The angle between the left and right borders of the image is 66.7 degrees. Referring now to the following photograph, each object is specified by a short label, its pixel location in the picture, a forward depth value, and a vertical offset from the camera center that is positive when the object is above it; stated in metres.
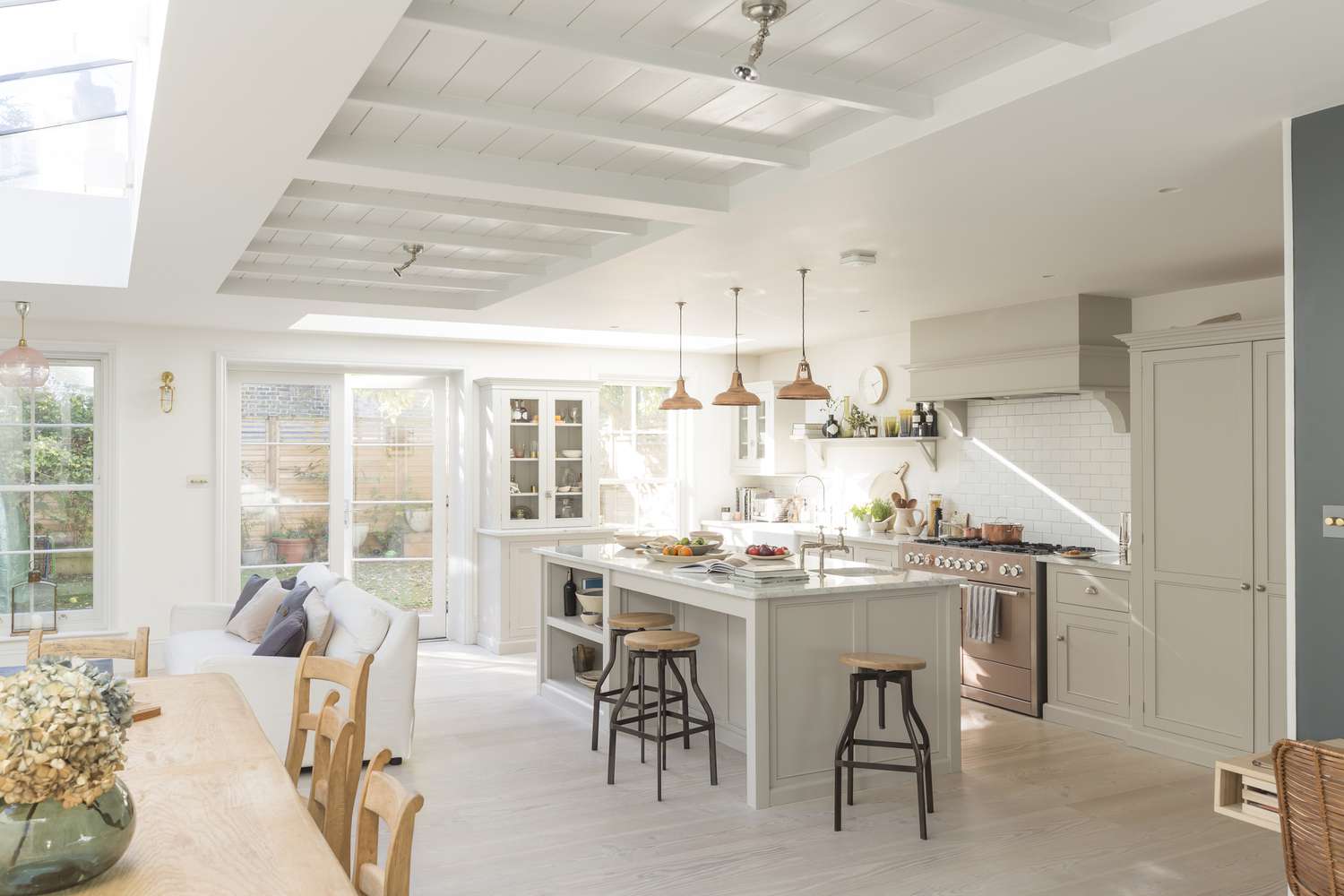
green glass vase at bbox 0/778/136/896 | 1.61 -0.63
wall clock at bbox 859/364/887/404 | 7.93 +0.53
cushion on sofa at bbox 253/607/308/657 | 4.82 -0.88
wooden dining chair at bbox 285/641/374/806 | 2.72 -0.66
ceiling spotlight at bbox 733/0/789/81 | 2.44 +1.06
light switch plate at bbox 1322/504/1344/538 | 2.90 -0.19
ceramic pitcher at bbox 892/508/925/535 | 7.47 -0.52
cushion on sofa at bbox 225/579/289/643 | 5.76 -0.92
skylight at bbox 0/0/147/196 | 3.68 +1.57
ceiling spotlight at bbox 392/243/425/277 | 5.05 +1.01
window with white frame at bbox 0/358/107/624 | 6.98 -0.22
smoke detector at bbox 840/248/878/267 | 4.79 +0.92
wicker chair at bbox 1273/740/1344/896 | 2.12 -0.78
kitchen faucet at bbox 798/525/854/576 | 5.00 -0.49
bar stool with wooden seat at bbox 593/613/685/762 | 5.20 -0.89
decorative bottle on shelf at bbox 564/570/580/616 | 6.48 -0.93
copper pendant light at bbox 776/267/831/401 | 5.30 +0.33
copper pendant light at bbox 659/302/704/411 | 6.32 +0.31
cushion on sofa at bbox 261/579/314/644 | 5.18 -0.78
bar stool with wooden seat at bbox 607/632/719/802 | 4.69 -1.06
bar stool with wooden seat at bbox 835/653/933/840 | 4.19 -1.05
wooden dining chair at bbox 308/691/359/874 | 2.38 -0.80
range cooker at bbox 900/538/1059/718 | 5.99 -1.05
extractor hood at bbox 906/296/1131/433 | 6.00 +0.62
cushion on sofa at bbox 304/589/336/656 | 4.96 -0.83
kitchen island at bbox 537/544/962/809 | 4.44 -0.93
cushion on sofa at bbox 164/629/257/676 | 5.38 -1.08
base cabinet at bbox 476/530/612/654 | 8.02 -1.09
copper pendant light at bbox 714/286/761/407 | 5.89 +0.32
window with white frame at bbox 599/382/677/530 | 9.18 -0.05
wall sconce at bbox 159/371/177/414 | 7.23 +0.42
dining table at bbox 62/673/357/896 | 1.75 -0.74
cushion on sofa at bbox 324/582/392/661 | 4.91 -0.86
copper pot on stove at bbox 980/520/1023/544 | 6.59 -0.53
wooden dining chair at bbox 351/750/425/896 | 1.68 -0.66
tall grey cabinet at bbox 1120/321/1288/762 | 4.73 -0.43
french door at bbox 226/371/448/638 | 7.79 -0.22
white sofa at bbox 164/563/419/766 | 4.74 -1.06
